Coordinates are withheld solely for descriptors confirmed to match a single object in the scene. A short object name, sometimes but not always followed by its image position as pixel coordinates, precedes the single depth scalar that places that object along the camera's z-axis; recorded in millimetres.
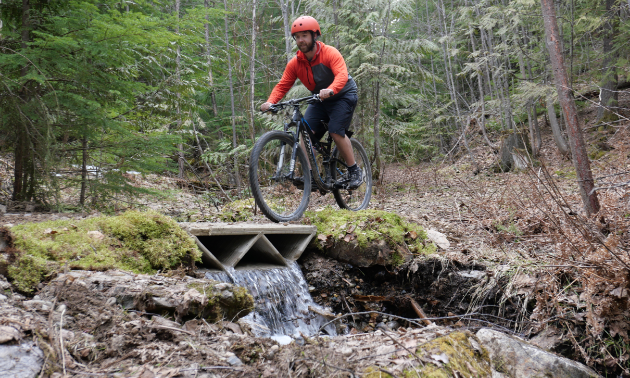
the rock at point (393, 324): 4559
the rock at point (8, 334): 1737
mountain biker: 4863
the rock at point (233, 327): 2580
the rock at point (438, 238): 5312
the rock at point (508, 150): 12423
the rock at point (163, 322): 2307
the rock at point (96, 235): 3361
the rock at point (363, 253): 4980
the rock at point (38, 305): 2150
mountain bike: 4753
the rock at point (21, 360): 1621
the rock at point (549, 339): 3180
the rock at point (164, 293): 2492
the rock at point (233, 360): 2027
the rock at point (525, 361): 2584
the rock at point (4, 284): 2355
